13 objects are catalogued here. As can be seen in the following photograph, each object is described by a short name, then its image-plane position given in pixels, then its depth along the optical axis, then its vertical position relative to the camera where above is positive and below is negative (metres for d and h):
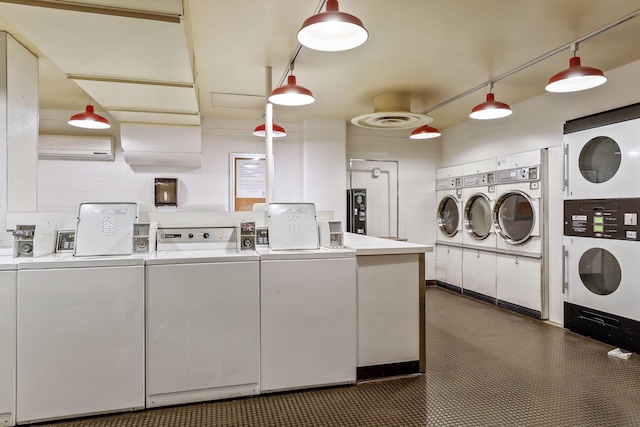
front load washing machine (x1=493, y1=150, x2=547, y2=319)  4.44 -0.26
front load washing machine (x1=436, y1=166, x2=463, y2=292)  5.93 -0.25
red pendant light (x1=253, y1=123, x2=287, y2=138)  4.55 +1.05
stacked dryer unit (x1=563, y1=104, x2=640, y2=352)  3.37 -0.13
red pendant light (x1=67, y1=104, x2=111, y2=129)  3.98 +1.01
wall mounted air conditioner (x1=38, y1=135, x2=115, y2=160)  5.11 +0.92
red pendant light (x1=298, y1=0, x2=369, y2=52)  2.07 +1.08
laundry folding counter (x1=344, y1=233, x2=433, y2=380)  2.76 -0.72
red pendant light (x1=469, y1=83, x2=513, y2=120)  3.66 +1.02
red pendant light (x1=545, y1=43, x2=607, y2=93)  2.77 +1.02
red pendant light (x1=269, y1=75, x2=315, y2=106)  3.14 +1.00
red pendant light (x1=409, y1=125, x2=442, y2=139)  4.93 +1.07
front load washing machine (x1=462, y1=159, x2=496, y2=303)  5.17 -0.27
